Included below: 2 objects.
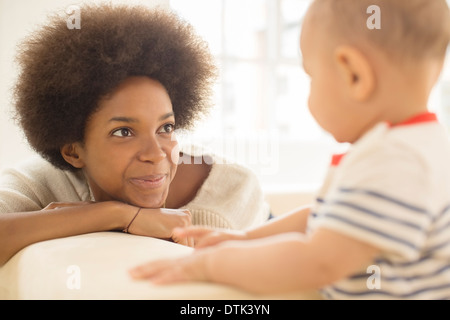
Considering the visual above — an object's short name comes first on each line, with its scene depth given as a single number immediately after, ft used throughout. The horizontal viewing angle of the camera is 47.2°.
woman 4.12
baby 2.10
